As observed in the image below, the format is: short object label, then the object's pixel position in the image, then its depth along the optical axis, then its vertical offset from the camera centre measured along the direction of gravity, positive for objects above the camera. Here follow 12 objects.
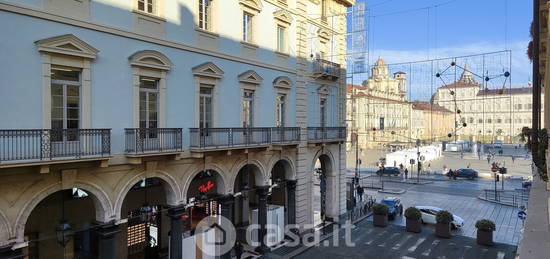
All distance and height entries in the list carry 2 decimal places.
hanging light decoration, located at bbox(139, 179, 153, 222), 13.57 -2.95
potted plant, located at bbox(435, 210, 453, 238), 21.11 -5.20
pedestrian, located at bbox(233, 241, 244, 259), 17.02 -5.37
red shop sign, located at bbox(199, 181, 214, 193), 17.69 -2.71
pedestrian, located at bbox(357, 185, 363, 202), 30.84 -4.95
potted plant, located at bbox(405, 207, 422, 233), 22.22 -5.27
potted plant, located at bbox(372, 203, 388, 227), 23.62 -5.35
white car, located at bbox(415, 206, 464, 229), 23.25 -5.54
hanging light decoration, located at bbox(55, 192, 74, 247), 10.90 -2.97
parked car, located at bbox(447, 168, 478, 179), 46.22 -5.25
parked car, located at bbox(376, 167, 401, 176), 48.28 -5.20
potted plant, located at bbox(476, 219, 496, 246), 19.69 -5.31
